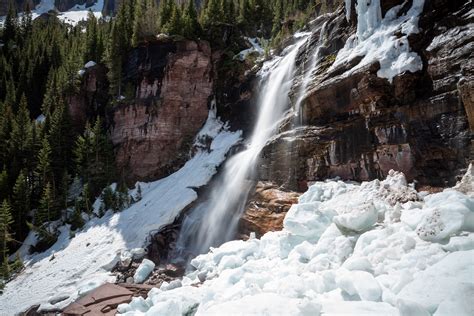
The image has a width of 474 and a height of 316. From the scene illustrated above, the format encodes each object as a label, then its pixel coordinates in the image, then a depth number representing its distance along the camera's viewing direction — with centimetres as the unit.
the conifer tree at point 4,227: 2339
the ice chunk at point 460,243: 588
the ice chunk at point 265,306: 561
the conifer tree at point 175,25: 3247
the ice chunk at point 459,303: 445
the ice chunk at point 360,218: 811
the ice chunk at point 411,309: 471
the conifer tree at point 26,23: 6960
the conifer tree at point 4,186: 2870
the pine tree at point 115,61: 3353
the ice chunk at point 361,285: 573
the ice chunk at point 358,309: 512
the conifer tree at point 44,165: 2919
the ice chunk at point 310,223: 941
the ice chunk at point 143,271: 1429
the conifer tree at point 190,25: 3198
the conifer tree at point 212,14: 3455
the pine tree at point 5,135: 3238
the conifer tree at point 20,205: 2717
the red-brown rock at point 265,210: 1420
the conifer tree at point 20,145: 3148
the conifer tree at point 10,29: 6569
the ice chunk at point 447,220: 628
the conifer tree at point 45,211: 2600
